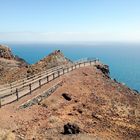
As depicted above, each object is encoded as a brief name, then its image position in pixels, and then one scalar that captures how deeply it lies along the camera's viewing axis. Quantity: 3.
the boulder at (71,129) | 11.37
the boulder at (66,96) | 15.72
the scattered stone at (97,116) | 14.02
